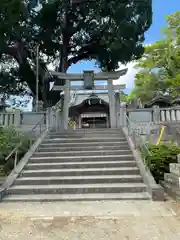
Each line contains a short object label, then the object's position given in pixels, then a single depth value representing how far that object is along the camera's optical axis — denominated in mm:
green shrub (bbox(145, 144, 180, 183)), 6172
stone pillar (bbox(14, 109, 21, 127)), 10088
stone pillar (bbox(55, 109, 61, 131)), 11833
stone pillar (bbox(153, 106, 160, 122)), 10430
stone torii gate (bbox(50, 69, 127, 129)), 12009
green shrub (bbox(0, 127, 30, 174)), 6923
